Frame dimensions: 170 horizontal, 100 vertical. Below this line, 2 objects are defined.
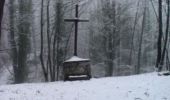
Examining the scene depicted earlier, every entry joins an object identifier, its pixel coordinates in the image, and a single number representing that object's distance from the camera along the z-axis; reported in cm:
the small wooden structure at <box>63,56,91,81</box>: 1540
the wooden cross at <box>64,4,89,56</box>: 1683
